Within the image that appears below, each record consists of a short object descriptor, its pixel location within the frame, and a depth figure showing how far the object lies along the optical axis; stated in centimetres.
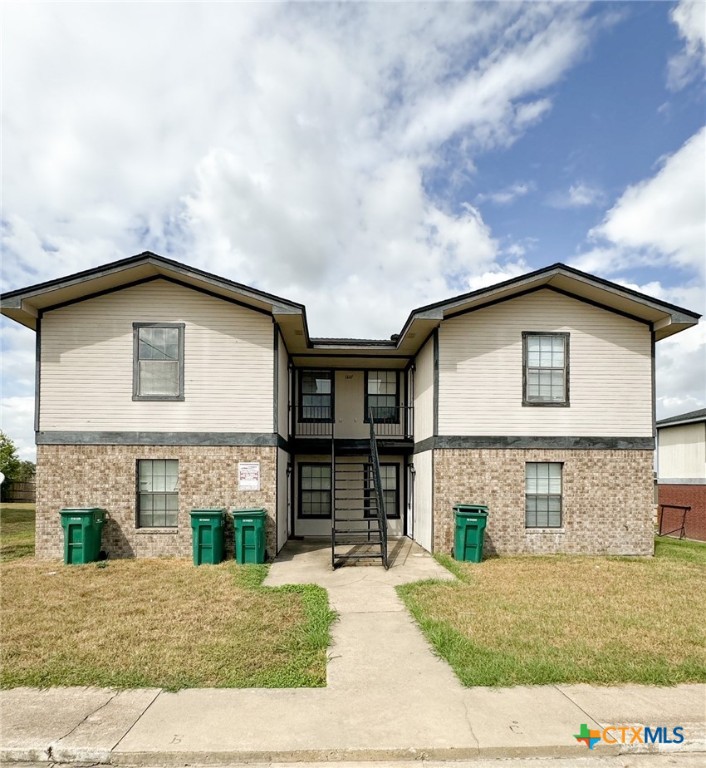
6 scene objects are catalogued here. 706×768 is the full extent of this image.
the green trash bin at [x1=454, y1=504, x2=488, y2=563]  1133
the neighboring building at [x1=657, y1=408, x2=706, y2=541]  1733
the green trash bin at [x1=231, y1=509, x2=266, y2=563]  1112
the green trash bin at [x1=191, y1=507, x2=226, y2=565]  1113
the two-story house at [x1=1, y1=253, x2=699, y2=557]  1183
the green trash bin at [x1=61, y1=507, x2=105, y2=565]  1112
